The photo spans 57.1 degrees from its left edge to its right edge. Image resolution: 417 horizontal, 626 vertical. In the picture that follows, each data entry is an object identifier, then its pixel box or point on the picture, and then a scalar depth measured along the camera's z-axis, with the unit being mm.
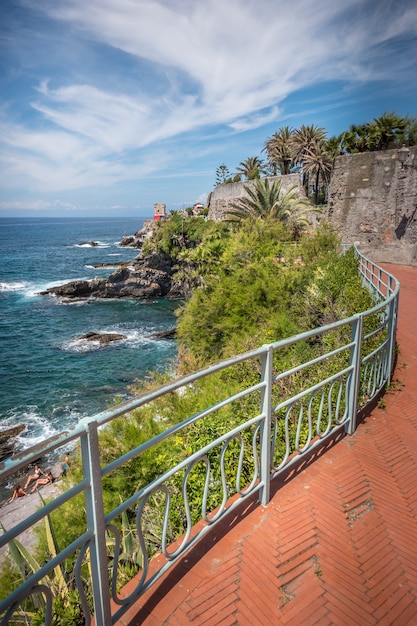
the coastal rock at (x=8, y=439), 13595
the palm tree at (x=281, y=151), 40250
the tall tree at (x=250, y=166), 45759
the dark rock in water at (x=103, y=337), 25484
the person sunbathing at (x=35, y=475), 11830
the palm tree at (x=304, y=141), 37188
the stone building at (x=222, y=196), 35312
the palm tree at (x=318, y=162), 34812
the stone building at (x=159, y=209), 81312
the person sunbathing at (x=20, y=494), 11208
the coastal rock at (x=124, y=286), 39719
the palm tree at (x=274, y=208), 19578
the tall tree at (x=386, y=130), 26266
